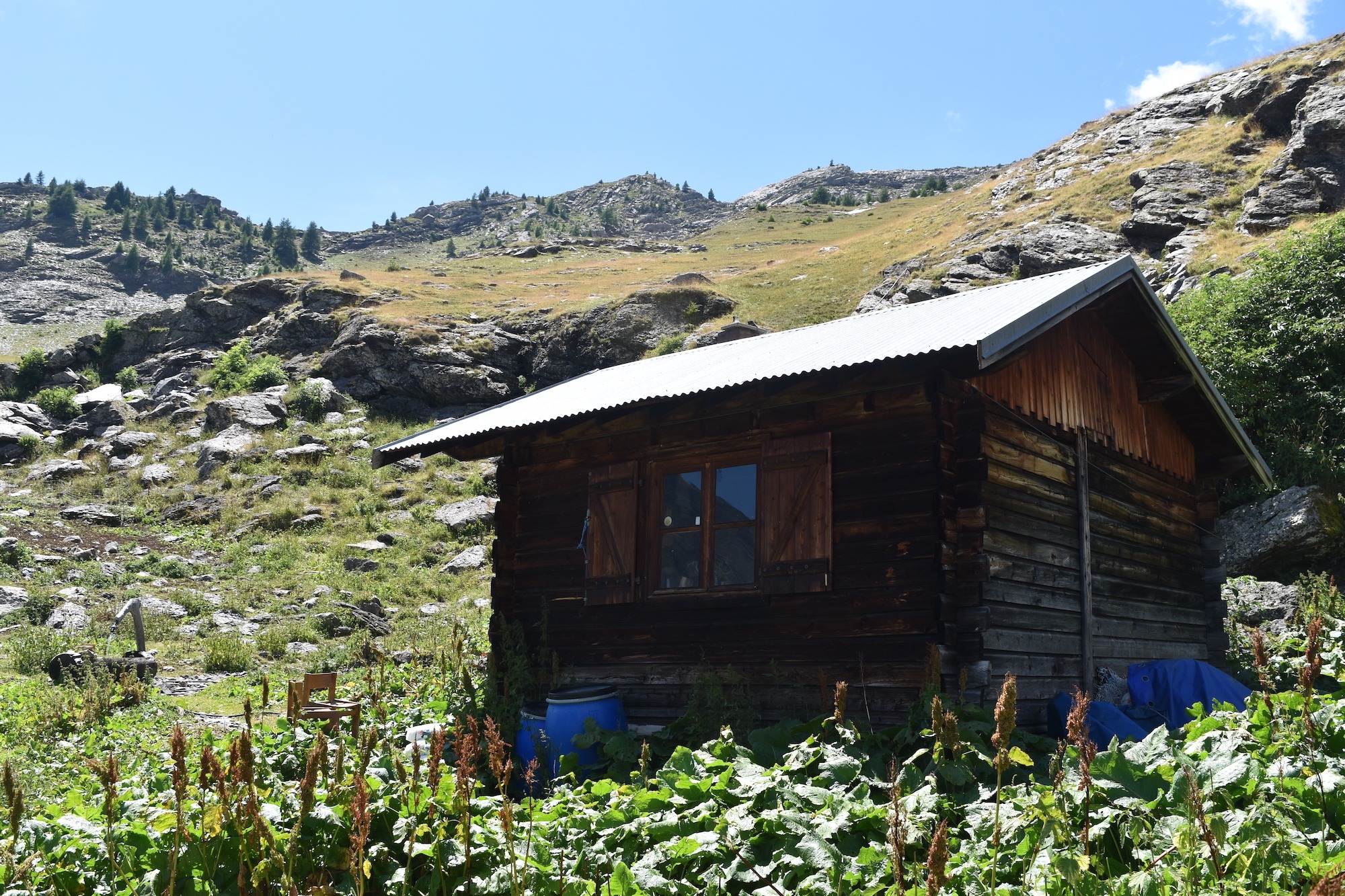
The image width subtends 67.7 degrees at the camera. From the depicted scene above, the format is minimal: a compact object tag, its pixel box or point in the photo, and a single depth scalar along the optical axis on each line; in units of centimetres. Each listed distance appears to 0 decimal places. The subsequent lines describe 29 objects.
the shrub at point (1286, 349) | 1847
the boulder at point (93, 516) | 2528
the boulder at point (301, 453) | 3109
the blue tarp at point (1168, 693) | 916
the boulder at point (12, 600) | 1677
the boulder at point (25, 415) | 3506
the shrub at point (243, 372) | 3700
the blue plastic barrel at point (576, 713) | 915
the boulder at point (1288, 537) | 1648
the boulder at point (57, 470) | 3011
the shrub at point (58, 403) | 3634
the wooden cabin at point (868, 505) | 852
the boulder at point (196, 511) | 2683
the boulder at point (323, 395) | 3562
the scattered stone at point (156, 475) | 2984
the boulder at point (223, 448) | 3078
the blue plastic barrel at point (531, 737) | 914
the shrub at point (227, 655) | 1527
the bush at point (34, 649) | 1328
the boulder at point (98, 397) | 3681
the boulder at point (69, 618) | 1627
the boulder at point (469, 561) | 2305
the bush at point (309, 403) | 3528
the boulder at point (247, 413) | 3381
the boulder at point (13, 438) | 3244
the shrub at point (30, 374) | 3938
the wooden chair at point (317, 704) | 907
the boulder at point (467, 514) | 2614
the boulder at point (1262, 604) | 1423
